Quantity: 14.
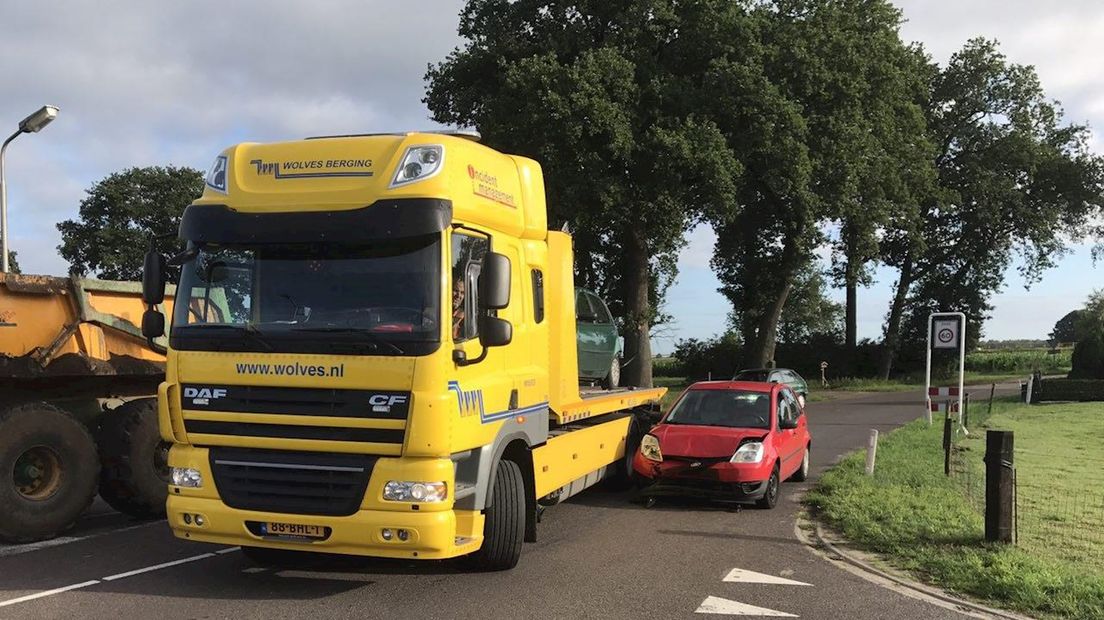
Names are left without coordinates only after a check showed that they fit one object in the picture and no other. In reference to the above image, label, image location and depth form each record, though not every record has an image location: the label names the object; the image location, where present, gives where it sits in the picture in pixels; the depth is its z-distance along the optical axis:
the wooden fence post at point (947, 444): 12.16
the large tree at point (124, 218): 52.22
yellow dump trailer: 7.64
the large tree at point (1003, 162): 47.72
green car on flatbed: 10.57
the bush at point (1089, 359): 39.16
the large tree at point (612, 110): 23.83
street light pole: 14.09
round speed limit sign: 17.45
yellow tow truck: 5.61
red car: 9.61
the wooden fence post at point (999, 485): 7.49
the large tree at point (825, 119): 26.39
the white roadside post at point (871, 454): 11.75
